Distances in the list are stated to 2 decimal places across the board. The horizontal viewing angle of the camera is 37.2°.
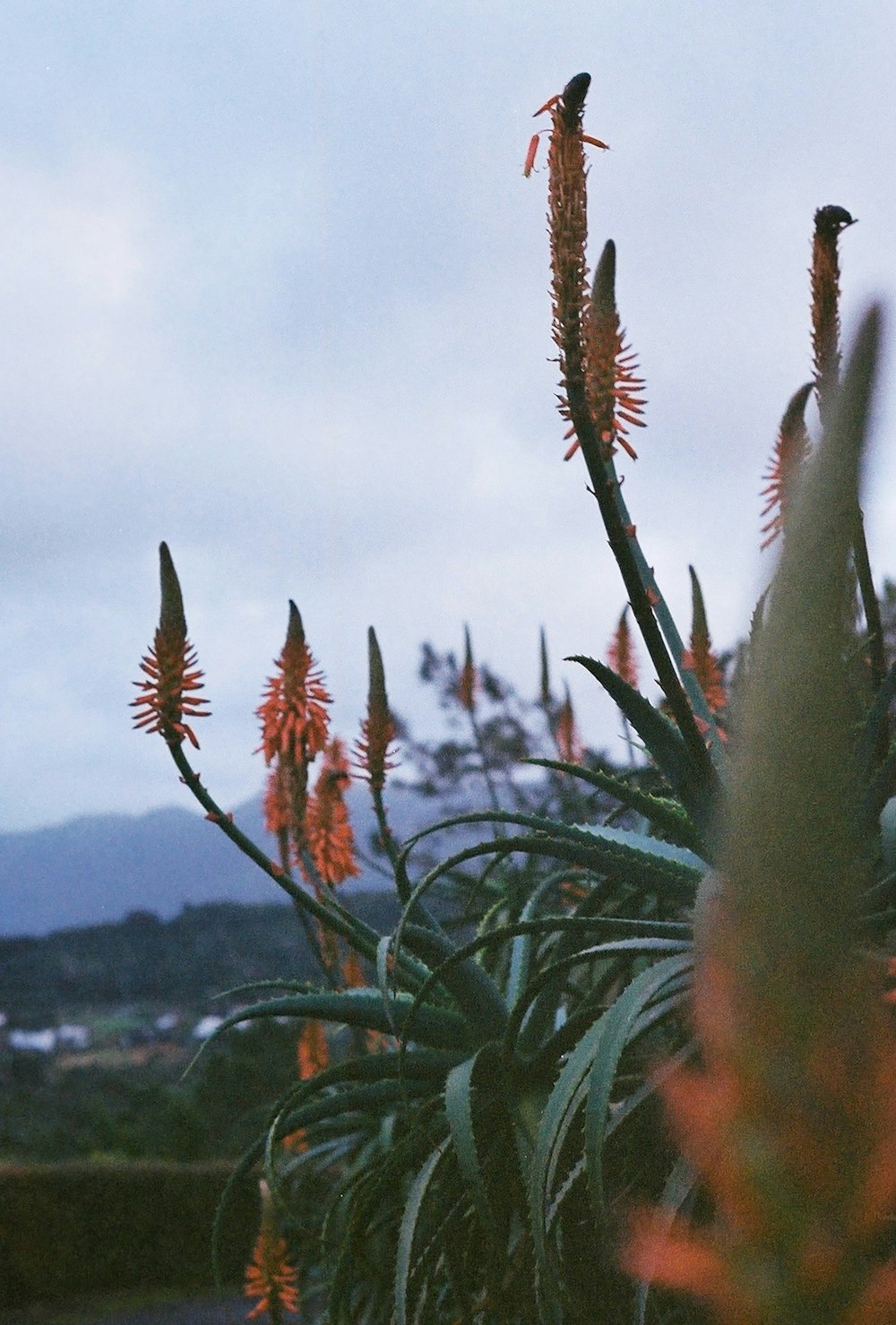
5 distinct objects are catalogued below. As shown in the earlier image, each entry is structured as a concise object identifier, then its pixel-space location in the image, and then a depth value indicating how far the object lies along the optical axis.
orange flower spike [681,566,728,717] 2.38
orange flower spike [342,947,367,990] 3.54
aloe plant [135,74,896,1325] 0.23
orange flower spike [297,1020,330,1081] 3.22
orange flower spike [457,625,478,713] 3.84
